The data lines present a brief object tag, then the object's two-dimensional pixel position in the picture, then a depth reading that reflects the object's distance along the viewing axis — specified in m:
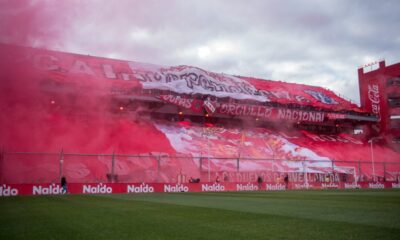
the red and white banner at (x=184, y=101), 38.38
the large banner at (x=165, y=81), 27.82
